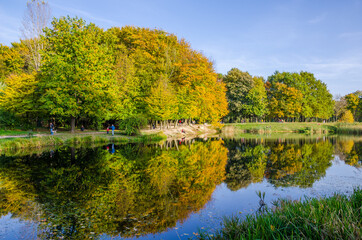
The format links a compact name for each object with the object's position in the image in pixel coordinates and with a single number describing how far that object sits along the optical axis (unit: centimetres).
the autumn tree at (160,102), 3809
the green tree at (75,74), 3023
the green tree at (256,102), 6625
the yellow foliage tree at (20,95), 3206
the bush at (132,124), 3516
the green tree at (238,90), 6806
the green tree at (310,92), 7206
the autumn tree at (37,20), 3709
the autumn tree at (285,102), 6894
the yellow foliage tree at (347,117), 7406
